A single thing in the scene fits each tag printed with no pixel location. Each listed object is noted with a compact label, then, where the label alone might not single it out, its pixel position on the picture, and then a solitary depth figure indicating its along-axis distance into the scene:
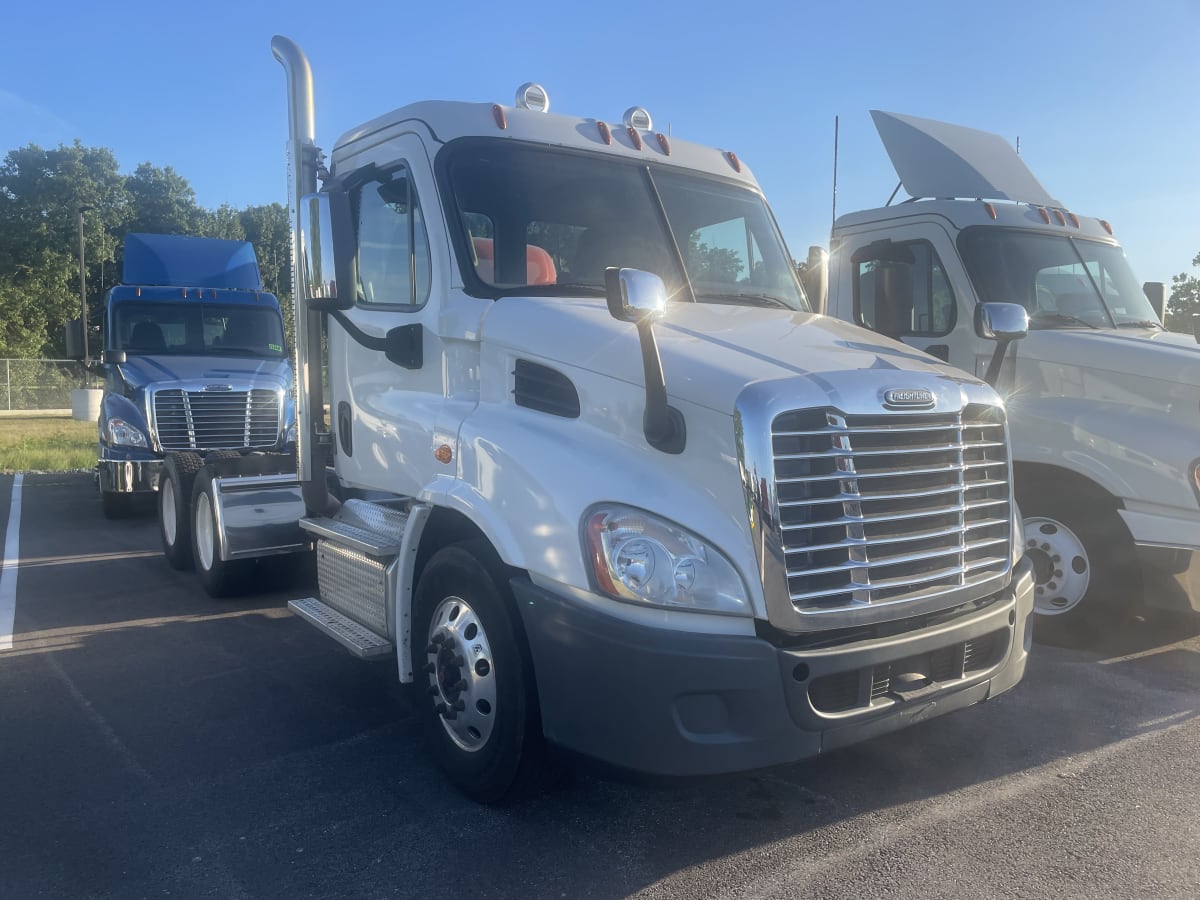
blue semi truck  10.49
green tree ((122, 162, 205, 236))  63.97
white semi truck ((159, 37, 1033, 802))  3.14
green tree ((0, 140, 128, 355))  53.38
